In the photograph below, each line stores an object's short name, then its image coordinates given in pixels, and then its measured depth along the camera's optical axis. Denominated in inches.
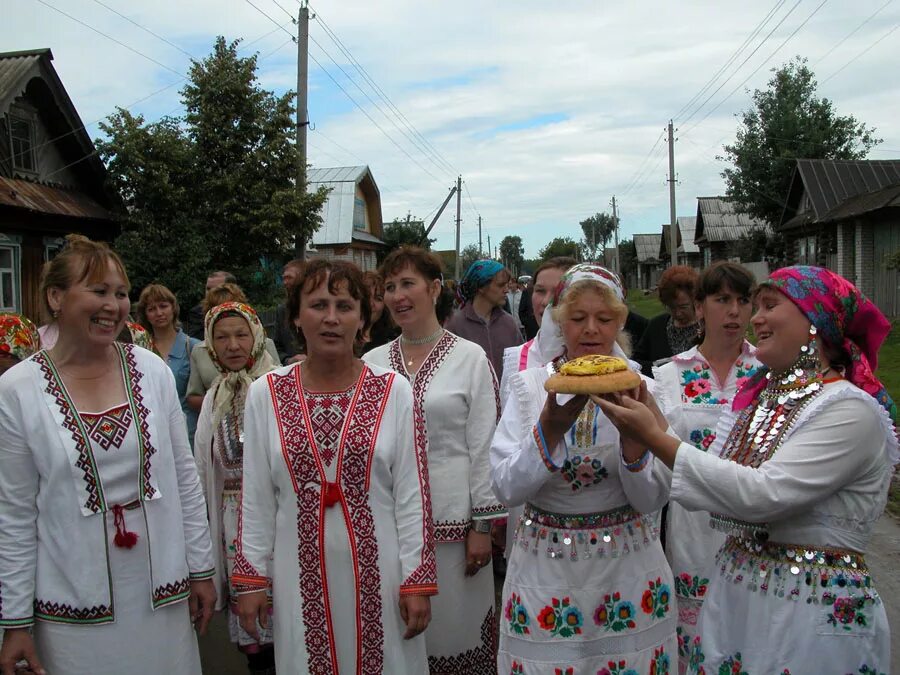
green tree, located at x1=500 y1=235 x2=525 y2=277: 4510.3
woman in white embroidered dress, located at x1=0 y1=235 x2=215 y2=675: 98.6
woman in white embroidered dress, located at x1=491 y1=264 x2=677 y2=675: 101.8
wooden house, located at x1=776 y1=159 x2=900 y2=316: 971.3
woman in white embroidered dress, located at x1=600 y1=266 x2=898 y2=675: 88.2
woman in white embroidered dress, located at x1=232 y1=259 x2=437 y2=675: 103.0
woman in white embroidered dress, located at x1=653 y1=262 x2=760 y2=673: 136.7
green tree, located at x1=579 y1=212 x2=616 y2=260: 4274.1
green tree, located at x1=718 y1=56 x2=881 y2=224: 1342.3
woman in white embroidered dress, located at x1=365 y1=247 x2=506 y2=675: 130.3
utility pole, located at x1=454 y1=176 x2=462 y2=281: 1930.9
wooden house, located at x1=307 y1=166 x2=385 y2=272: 1497.3
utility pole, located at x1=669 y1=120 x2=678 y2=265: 1383.4
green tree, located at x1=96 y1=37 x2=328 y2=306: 751.1
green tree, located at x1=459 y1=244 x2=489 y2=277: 2675.2
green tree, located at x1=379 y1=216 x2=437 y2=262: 1572.3
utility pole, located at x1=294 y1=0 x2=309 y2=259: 693.3
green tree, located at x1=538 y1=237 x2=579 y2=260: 3792.6
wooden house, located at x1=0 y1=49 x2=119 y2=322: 652.1
